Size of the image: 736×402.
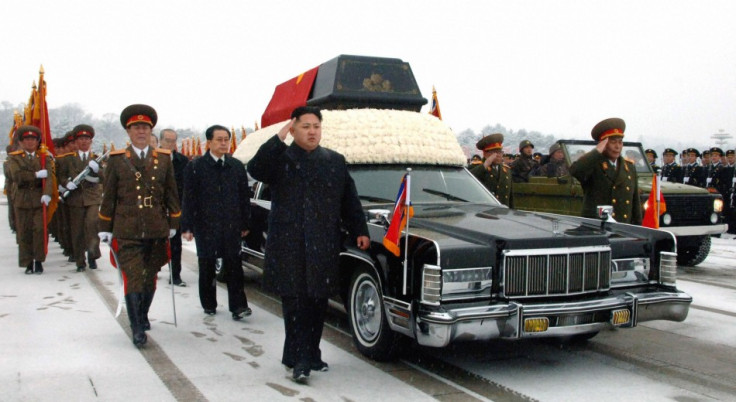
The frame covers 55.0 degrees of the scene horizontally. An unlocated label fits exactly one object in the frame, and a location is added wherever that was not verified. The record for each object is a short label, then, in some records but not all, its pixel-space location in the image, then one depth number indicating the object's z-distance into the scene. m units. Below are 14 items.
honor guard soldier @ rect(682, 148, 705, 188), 17.08
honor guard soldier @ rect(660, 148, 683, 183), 17.73
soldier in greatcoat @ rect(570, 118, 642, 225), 6.93
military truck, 10.68
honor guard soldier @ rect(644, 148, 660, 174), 15.61
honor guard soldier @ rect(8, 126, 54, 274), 9.95
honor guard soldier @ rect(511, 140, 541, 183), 12.62
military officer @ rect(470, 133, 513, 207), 8.66
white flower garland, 6.72
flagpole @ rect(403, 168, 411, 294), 4.65
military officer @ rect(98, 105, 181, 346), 5.90
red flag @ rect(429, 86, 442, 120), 12.16
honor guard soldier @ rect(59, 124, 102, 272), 10.19
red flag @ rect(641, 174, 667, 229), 7.16
